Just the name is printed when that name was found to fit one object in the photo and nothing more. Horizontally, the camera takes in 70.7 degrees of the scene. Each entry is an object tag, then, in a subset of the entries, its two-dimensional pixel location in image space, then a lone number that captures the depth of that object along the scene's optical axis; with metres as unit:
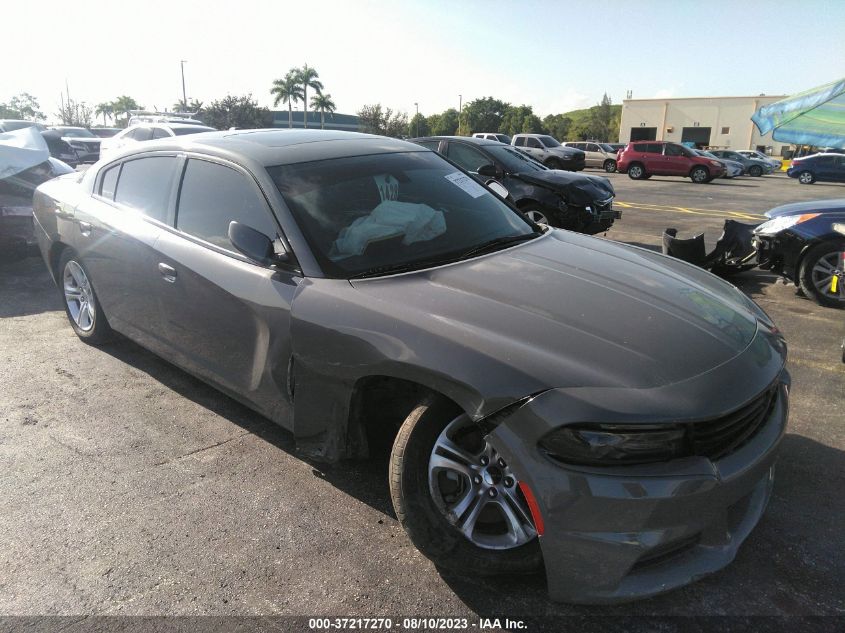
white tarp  6.83
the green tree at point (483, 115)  99.11
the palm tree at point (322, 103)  71.57
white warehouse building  68.12
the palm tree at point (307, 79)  67.62
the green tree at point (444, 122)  95.10
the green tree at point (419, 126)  88.49
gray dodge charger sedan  1.92
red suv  26.31
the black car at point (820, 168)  27.47
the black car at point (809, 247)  5.81
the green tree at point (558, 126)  97.06
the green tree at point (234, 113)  48.28
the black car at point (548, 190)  8.39
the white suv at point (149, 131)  14.08
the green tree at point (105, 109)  99.91
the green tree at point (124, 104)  96.62
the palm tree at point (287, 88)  67.50
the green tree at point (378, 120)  64.56
